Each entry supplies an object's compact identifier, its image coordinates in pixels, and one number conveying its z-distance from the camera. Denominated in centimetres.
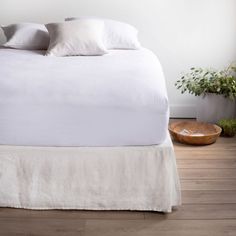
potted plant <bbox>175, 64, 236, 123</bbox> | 304
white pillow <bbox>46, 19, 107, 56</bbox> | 271
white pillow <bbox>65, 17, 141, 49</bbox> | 294
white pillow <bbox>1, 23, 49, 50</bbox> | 294
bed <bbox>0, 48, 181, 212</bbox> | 181
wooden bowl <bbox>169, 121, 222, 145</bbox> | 278
